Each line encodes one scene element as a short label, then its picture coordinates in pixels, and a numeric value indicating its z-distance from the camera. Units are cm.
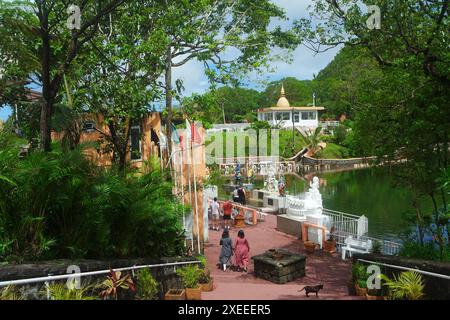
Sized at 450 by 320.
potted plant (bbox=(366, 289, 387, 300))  760
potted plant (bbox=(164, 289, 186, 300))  755
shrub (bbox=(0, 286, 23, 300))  432
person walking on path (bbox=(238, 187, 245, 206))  2241
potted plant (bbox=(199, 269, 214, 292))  912
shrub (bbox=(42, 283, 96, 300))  477
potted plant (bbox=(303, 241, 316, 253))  1417
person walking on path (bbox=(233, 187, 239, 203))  2271
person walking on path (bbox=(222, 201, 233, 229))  1922
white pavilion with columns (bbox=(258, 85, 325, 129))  6325
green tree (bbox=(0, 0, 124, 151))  719
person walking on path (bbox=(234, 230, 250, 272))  1195
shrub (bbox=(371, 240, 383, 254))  1162
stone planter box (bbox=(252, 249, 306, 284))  1091
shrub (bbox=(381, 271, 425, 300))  606
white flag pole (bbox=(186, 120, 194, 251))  1222
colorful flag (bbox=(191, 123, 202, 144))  1220
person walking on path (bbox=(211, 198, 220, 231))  1999
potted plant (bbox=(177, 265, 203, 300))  829
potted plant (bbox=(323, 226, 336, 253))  1430
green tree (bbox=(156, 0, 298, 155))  1276
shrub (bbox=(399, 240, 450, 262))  830
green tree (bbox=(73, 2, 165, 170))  1208
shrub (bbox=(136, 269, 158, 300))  672
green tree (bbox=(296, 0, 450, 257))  928
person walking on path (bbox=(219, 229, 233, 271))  1216
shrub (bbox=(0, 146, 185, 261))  560
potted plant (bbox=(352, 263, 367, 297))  825
